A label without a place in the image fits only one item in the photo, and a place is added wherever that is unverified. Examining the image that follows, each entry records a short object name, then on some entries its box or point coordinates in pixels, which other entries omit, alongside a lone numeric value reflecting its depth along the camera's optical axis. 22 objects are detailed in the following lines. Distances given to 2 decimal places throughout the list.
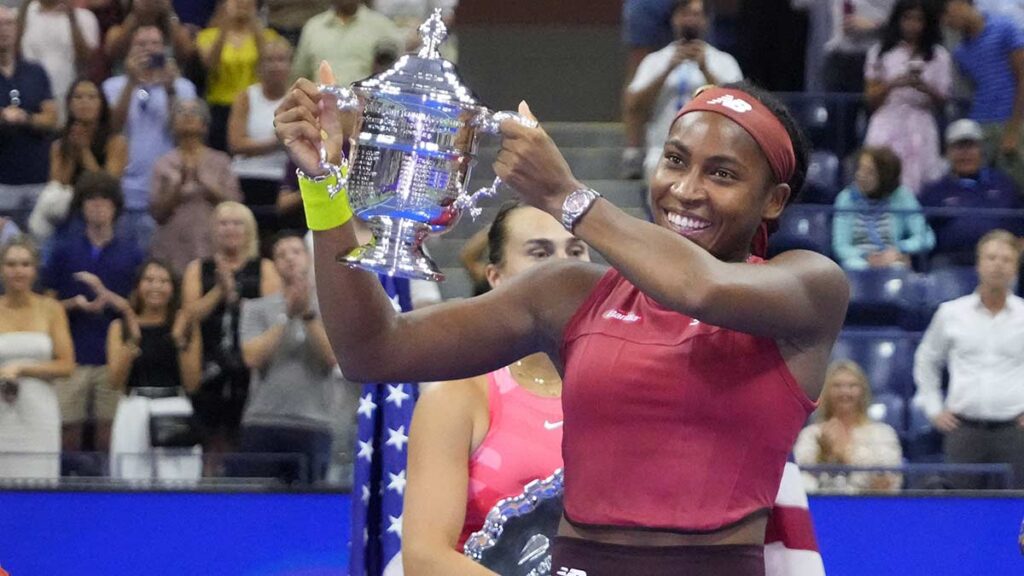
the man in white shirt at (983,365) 12.63
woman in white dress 12.55
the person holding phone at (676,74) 15.33
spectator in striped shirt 16.64
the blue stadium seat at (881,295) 15.04
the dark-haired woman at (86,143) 15.73
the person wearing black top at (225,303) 12.66
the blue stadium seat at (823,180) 16.87
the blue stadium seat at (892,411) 13.51
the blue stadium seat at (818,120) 17.80
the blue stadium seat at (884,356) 13.98
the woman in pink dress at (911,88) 16.22
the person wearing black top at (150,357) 12.53
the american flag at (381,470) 7.39
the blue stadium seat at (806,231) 15.39
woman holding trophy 4.56
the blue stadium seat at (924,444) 13.01
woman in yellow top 16.37
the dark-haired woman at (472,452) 5.84
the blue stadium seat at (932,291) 14.87
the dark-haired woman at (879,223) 15.17
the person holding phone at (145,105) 15.80
